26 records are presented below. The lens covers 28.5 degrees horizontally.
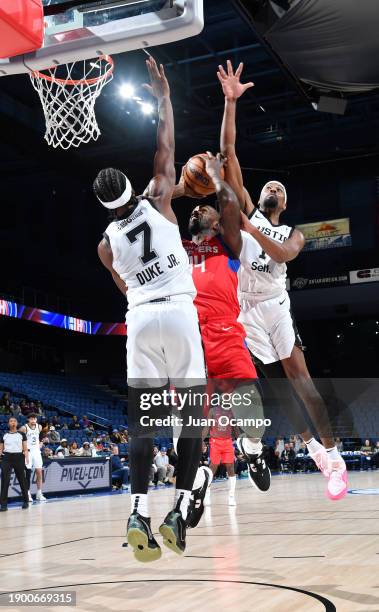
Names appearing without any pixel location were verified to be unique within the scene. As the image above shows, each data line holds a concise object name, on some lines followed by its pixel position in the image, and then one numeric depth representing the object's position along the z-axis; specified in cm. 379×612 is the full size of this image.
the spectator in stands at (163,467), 1909
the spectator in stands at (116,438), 2059
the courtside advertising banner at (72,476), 1572
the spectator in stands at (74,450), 1722
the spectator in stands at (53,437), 1793
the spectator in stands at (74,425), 2070
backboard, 470
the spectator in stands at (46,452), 1592
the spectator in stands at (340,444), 2315
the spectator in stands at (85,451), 1736
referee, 1302
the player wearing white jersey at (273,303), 471
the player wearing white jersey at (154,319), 414
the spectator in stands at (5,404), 1955
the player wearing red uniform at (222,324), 496
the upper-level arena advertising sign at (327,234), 2462
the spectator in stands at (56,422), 1998
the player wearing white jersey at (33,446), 1433
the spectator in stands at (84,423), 2167
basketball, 474
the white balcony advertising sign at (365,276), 2428
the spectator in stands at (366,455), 2506
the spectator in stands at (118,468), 1833
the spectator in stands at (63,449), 1684
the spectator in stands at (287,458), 2416
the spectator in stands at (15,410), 1898
